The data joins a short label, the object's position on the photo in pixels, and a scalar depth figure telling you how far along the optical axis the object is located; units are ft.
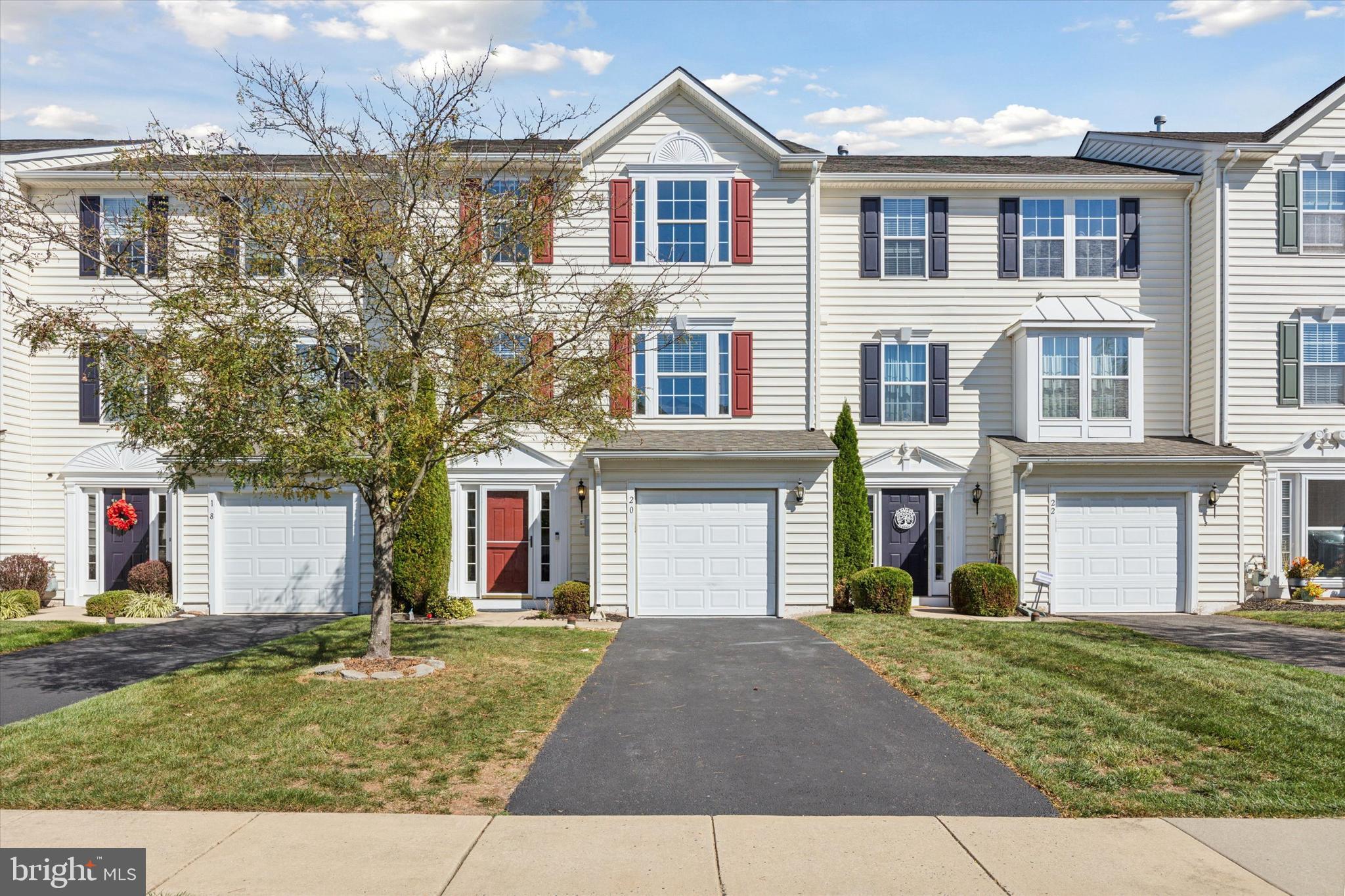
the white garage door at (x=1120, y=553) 52.70
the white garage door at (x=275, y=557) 53.11
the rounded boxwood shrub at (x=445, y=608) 49.44
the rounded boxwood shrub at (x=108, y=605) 49.03
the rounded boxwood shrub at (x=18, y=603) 48.78
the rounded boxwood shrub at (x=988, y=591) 50.14
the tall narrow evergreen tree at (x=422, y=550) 49.24
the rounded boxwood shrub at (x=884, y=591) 49.21
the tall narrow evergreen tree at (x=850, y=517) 51.96
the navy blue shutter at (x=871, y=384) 55.72
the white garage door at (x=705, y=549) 51.06
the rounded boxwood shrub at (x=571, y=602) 50.24
